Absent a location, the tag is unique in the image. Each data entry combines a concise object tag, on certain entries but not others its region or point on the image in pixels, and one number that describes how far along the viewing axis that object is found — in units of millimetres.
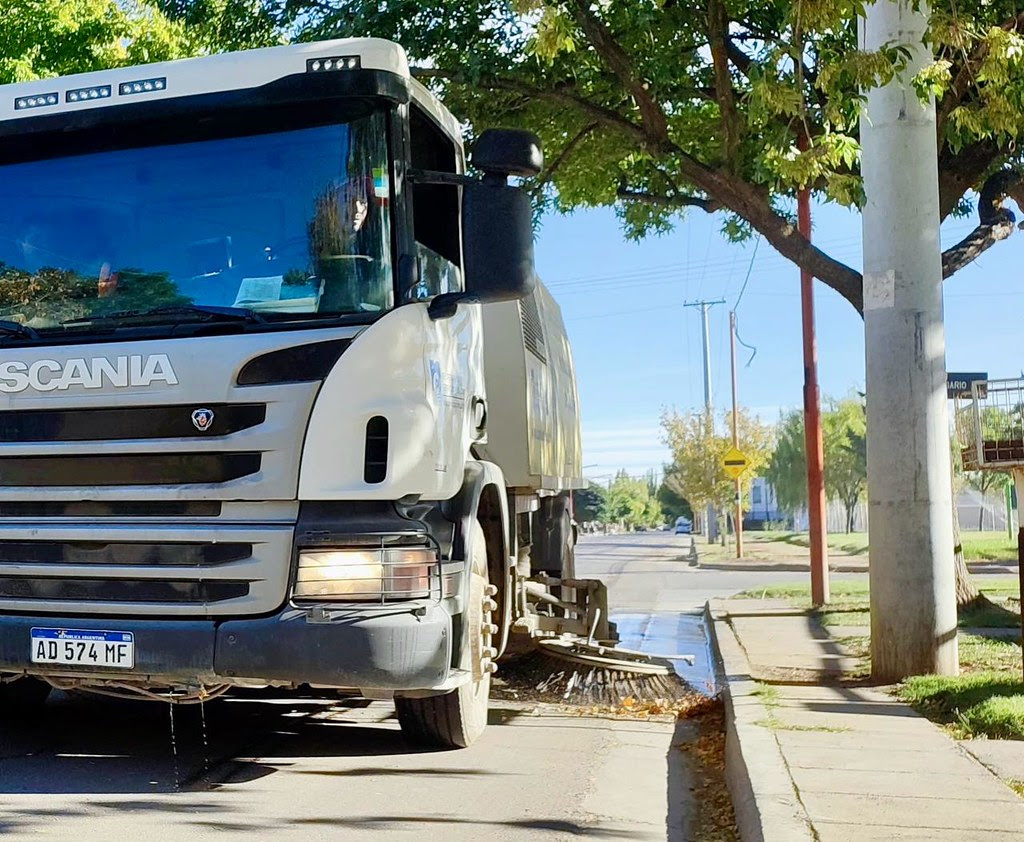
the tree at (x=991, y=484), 32031
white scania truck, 4832
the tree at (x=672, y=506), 119262
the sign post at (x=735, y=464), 28500
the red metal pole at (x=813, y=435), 14352
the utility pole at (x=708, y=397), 51528
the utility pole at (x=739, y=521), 35250
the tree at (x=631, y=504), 148875
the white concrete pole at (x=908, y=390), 7730
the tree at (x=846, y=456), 68000
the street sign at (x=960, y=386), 8059
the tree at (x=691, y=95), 8203
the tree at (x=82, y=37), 14195
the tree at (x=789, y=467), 73250
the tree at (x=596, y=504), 112875
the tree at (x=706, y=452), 47031
